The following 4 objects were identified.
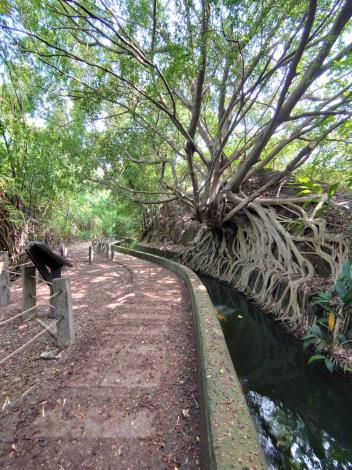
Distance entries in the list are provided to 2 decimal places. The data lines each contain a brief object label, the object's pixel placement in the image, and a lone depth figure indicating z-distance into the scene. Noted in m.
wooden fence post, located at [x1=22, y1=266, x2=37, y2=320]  3.15
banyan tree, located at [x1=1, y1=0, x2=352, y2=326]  3.17
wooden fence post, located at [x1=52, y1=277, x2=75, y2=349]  2.38
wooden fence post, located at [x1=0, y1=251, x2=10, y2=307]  3.61
